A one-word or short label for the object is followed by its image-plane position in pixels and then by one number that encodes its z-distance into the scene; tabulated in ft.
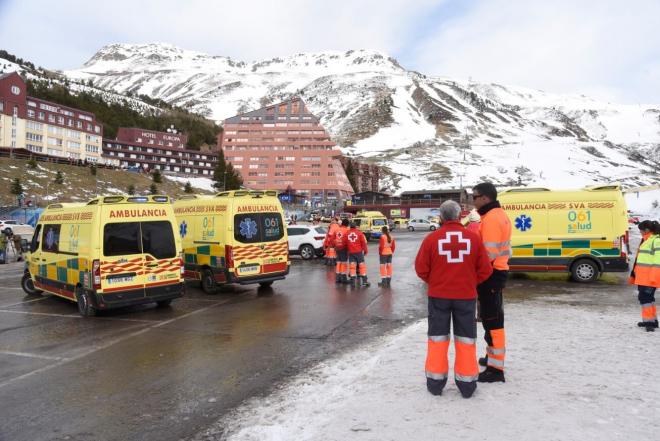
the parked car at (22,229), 100.37
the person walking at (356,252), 43.04
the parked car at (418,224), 183.21
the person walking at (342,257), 44.55
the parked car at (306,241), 72.38
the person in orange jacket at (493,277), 16.28
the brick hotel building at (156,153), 358.64
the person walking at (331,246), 57.98
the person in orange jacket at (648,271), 23.71
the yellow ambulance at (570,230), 41.65
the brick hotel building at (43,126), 275.80
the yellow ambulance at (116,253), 30.14
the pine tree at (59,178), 218.18
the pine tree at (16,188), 184.65
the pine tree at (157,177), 283.73
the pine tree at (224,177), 341.41
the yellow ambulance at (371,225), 115.03
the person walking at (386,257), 42.70
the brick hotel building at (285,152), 410.72
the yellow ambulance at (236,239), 38.40
